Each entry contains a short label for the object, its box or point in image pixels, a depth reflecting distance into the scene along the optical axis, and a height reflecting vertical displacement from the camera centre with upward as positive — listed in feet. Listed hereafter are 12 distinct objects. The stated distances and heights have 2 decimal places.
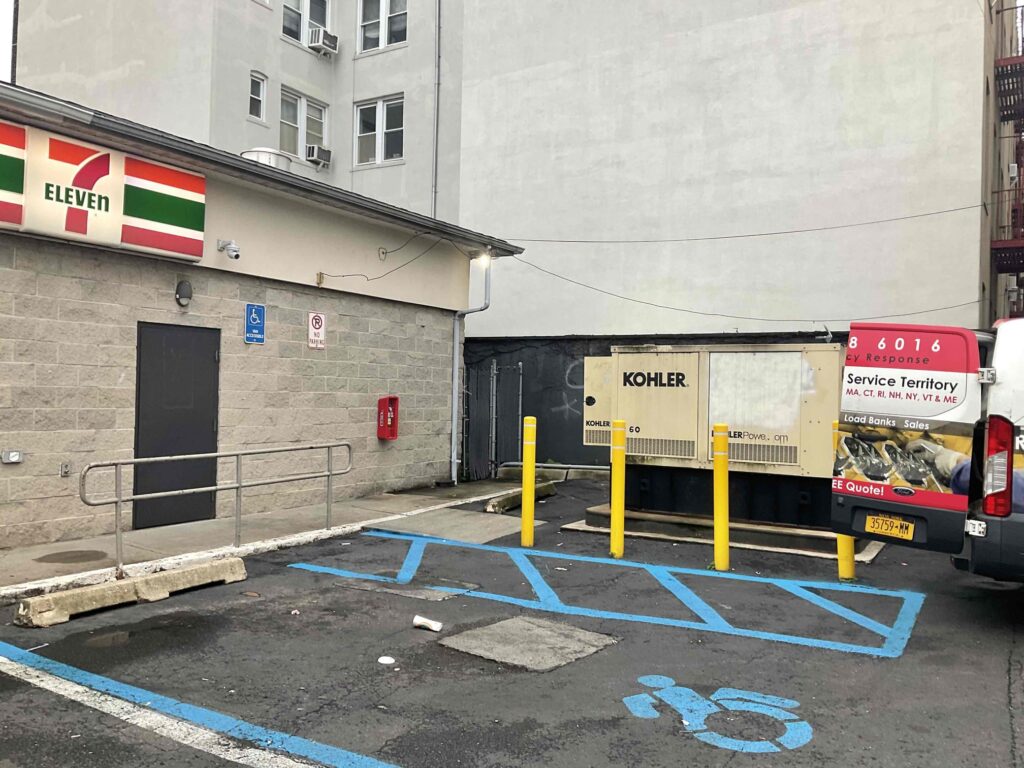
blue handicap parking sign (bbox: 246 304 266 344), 31.89 +2.34
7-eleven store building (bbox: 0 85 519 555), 24.47 +2.41
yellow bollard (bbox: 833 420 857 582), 23.31 -4.92
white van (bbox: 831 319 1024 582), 17.70 -1.23
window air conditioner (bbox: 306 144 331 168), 72.59 +21.17
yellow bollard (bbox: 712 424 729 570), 24.70 -3.33
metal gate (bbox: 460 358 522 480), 47.96 -2.03
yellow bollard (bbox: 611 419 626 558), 26.30 -3.34
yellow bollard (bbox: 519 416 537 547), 28.04 -3.25
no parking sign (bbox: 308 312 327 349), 34.86 +2.32
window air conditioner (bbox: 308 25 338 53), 73.05 +32.08
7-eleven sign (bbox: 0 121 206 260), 23.62 +6.01
